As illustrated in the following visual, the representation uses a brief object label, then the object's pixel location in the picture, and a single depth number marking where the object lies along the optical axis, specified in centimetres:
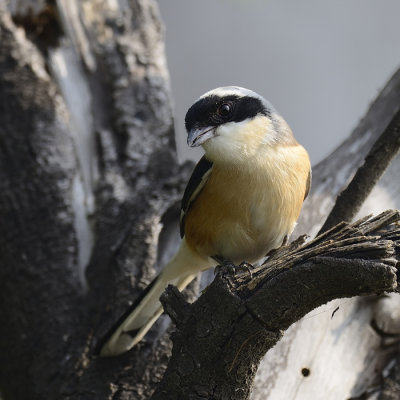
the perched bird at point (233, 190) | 623
